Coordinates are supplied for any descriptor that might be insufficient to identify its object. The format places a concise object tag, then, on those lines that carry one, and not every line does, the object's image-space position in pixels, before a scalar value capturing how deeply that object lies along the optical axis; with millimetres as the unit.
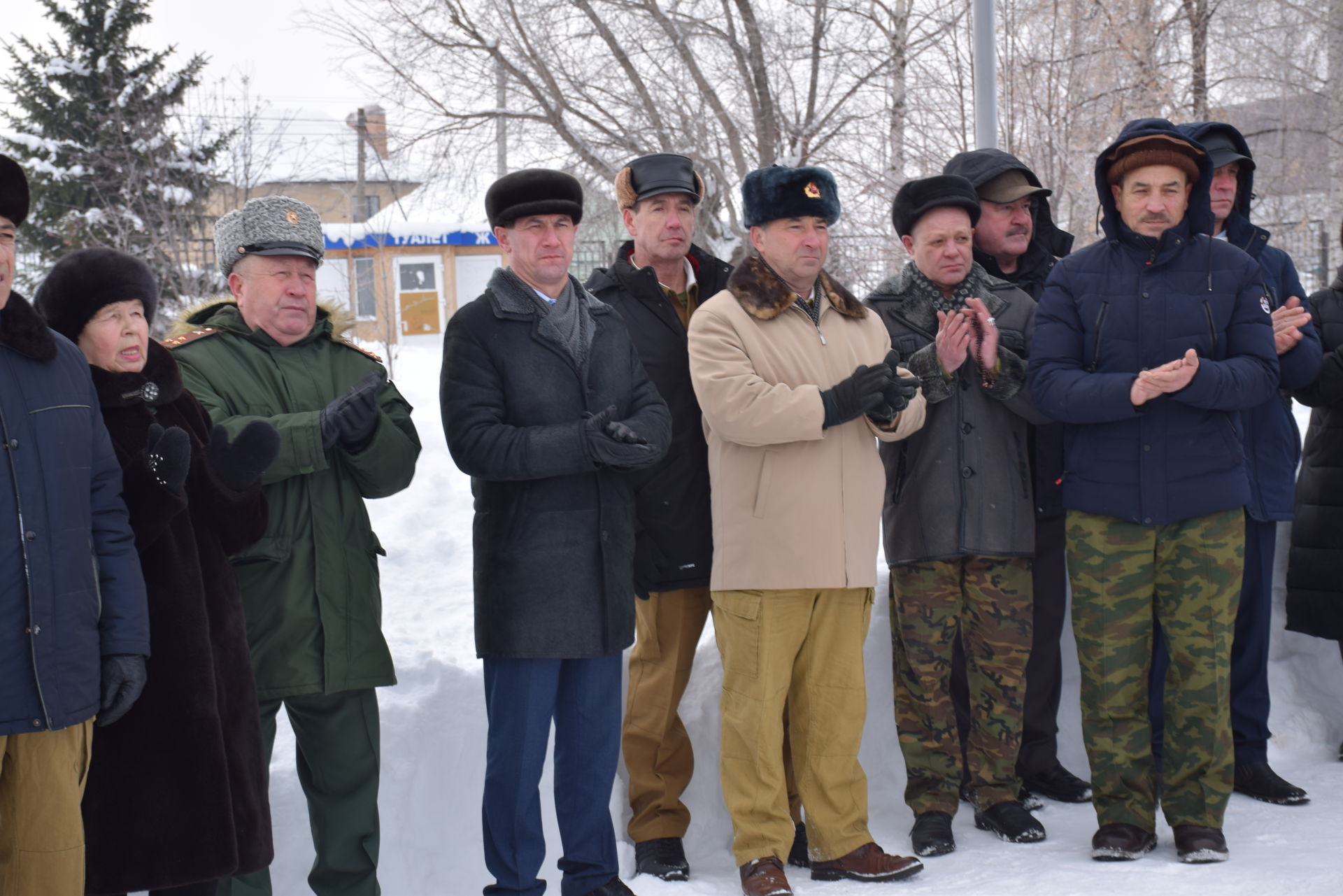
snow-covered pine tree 12414
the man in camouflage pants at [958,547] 3885
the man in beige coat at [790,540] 3553
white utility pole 6078
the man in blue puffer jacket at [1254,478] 4293
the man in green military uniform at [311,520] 3219
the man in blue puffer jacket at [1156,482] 3631
